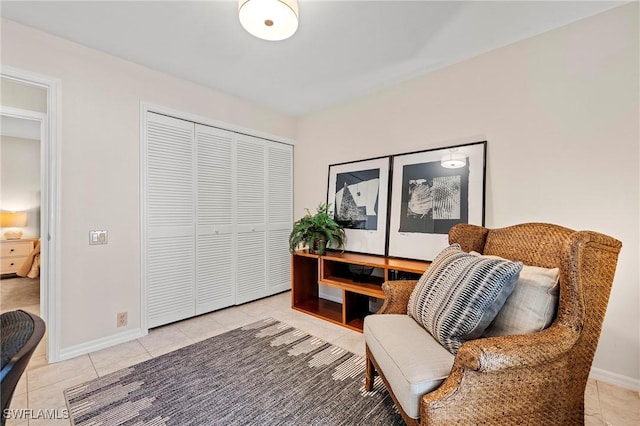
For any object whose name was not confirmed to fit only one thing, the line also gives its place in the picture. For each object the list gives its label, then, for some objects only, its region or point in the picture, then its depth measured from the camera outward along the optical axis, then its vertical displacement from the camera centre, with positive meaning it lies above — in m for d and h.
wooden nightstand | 4.40 -0.74
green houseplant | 2.93 -0.23
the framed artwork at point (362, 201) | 2.85 +0.12
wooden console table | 2.43 -0.69
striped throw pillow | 1.17 -0.38
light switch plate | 2.22 -0.24
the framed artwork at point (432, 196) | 2.29 +0.15
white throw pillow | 1.17 -0.40
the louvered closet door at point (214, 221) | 2.91 -0.12
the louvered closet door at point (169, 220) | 2.56 -0.10
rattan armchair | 0.98 -0.57
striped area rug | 1.48 -1.11
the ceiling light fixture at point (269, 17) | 1.52 +1.11
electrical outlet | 2.36 -0.95
